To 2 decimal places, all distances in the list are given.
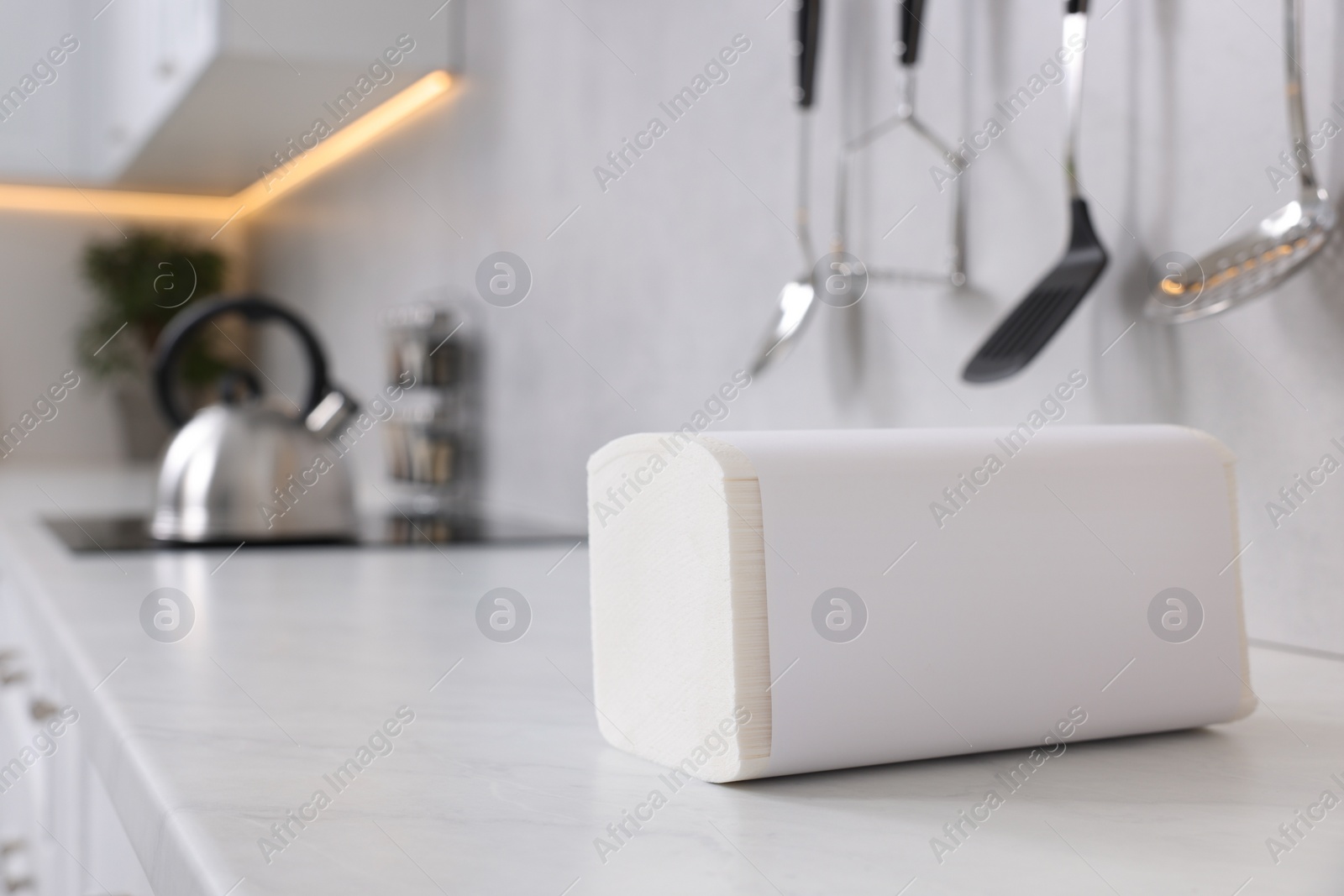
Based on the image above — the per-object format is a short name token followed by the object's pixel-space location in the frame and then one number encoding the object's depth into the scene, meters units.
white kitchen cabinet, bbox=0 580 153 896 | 0.67
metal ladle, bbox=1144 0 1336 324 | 0.68
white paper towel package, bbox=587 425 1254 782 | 0.47
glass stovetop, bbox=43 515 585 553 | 1.36
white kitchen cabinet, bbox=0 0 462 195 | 1.94
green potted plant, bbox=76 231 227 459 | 3.38
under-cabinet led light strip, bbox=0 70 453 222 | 2.73
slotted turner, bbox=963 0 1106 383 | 0.83
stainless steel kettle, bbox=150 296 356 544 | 1.42
